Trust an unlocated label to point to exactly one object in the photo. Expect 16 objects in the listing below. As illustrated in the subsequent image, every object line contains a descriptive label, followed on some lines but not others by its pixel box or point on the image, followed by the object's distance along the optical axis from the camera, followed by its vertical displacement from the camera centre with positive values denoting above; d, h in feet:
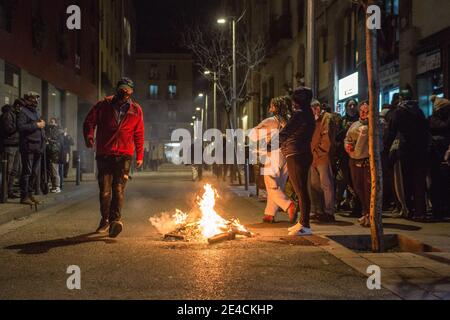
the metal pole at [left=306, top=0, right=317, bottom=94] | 42.75 +8.53
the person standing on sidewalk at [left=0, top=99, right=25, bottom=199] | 38.22 +1.83
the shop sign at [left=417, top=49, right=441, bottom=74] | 44.98 +8.00
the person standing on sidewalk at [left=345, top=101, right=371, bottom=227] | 29.35 +0.36
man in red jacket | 25.68 +0.99
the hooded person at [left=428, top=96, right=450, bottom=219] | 31.55 -0.11
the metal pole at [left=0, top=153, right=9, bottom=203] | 36.42 -1.08
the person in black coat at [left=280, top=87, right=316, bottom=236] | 26.03 +0.73
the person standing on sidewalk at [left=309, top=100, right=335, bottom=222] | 30.63 +0.02
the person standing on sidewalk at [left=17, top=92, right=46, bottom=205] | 36.58 +1.54
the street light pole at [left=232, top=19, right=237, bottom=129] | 81.79 +10.58
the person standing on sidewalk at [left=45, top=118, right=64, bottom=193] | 48.22 +1.10
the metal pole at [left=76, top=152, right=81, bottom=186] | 60.99 -0.58
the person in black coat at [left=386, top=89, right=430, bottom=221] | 31.12 +1.06
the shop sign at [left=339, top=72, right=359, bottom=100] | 65.81 +8.93
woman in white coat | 29.36 +0.23
